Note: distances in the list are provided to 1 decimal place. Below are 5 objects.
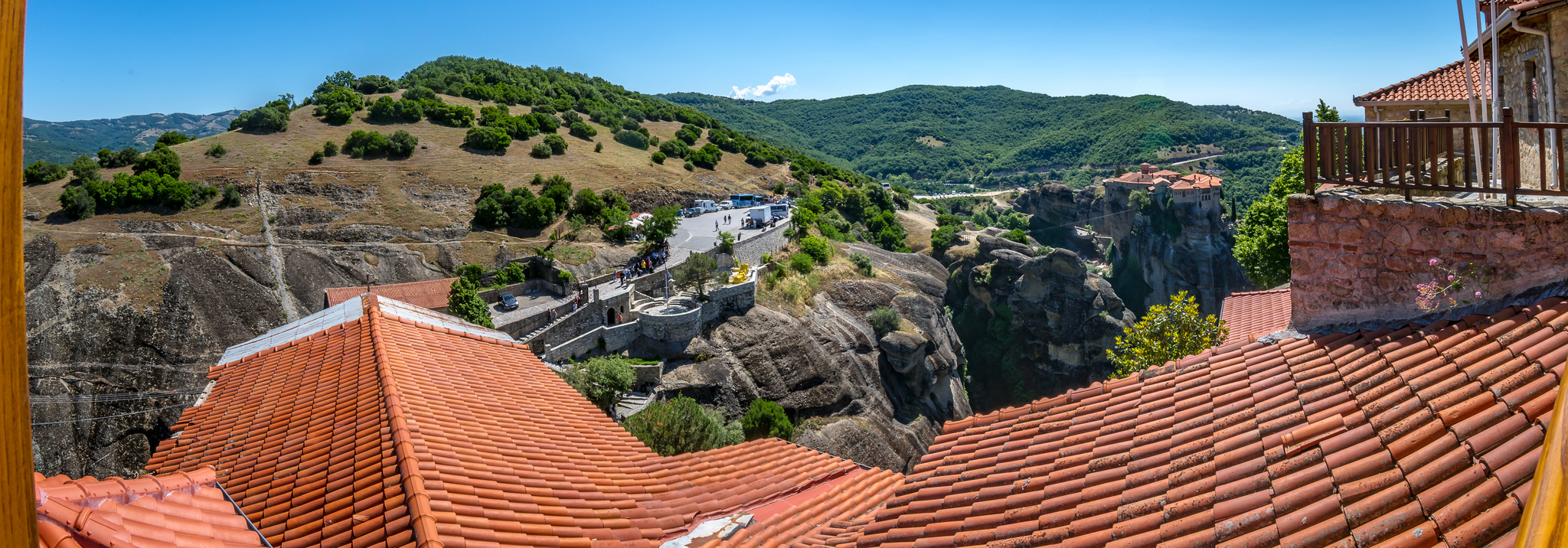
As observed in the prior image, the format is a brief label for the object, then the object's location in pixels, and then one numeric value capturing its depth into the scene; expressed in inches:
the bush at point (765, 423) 1109.1
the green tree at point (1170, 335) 609.9
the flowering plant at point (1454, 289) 206.7
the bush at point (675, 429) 845.2
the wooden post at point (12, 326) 54.7
